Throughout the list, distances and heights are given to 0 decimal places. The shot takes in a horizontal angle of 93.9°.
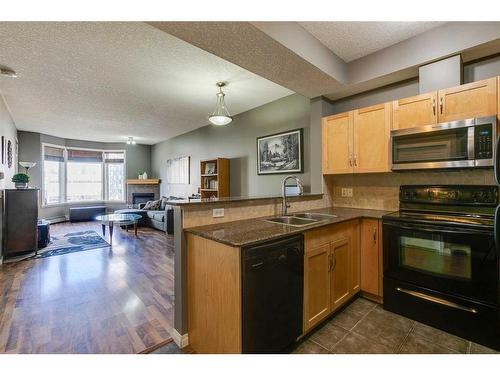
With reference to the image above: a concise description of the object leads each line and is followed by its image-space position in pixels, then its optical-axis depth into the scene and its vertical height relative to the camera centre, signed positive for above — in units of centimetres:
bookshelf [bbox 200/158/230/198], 495 +18
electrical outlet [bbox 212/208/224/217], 189 -22
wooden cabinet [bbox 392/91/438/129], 218 +72
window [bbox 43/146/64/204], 698 +38
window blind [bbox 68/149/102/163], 763 +103
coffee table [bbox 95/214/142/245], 467 -68
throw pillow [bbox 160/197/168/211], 652 -55
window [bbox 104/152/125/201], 822 +37
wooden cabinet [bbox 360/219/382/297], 227 -72
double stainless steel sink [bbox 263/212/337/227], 226 -33
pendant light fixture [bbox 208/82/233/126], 329 +99
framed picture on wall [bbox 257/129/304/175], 369 +55
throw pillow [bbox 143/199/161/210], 661 -56
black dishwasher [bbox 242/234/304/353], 133 -68
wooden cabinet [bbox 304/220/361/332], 177 -72
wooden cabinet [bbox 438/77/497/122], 190 +71
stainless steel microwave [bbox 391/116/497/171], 186 +35
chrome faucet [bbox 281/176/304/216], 236 -22
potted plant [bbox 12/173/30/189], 386 +12
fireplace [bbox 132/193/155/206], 802 -40
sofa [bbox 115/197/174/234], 516 -79
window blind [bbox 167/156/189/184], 657 +46
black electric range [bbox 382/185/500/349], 167 -62
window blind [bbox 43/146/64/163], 695 +102
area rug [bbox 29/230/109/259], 413 -113
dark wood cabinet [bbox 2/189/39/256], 366 -54
